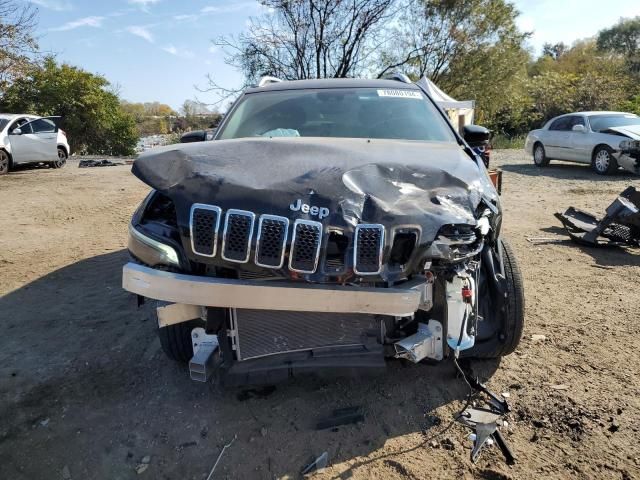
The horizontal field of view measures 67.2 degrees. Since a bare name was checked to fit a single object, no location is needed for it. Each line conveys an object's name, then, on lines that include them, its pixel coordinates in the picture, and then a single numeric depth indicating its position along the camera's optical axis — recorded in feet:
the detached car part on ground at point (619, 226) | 17.22
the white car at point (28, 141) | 42.63
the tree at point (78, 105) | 72.13
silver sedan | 36.52
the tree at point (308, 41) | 52.60
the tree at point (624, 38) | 155.94
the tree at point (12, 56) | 61.82
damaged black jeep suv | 6.82
